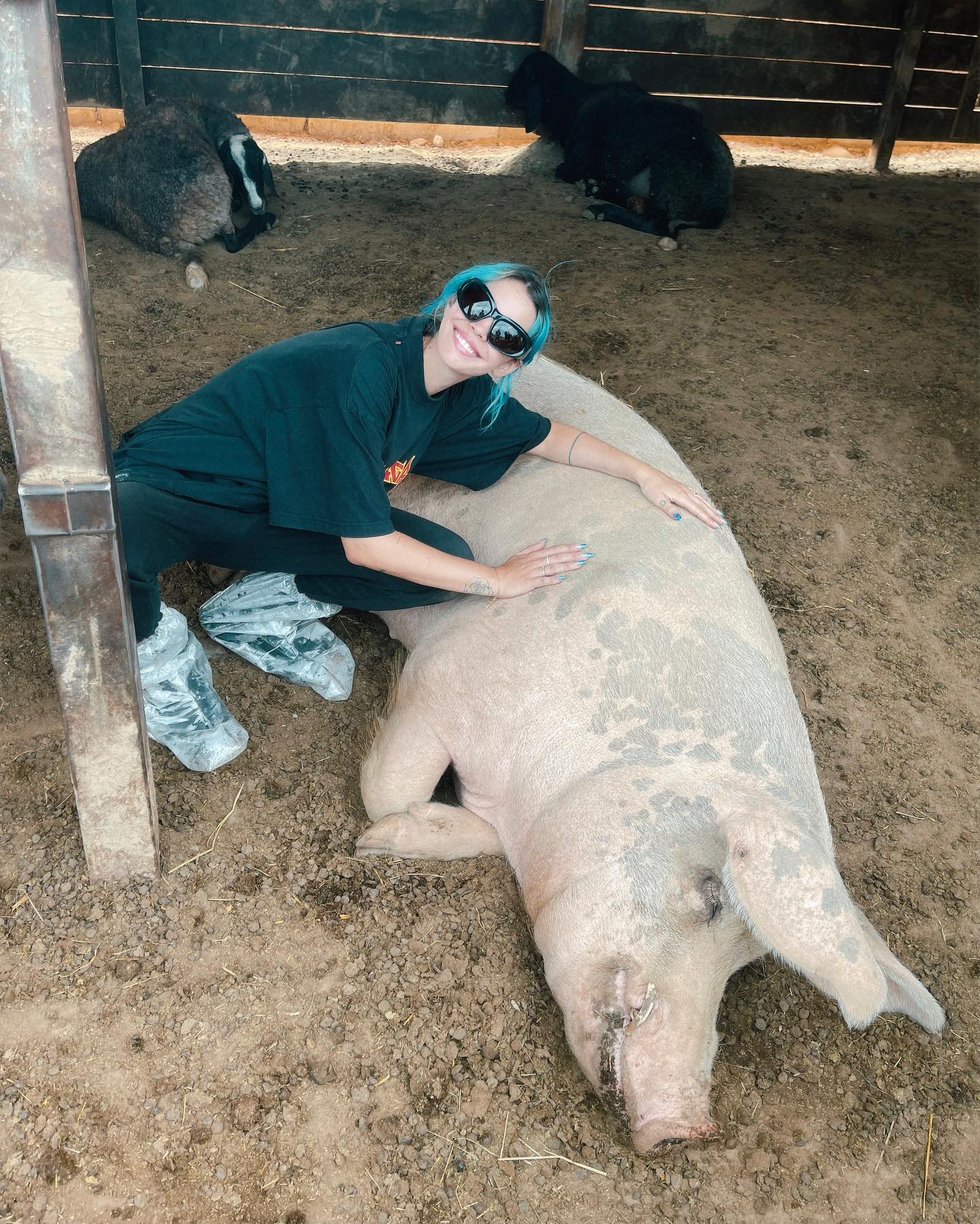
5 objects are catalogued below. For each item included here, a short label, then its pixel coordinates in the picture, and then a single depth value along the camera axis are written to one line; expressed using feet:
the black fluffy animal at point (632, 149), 21.31
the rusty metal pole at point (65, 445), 5.32
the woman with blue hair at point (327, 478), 7.95
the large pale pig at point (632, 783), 6.79
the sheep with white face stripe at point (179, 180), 18.10
